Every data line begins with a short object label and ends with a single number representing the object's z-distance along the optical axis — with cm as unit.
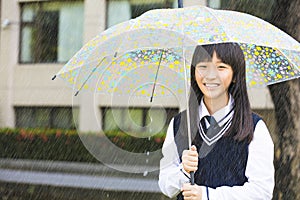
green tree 649
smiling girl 341
